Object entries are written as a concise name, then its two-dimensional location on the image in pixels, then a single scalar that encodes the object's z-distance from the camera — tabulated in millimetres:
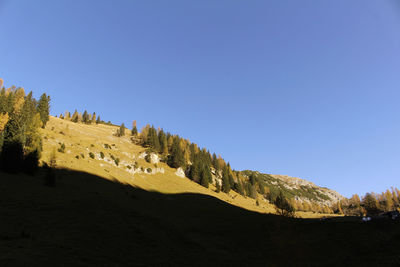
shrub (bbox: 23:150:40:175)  42659
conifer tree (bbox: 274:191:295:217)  28975
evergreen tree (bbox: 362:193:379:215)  136125
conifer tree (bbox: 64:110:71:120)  186400
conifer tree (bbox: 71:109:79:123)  163825
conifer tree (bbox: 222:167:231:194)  110888
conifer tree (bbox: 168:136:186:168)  110688
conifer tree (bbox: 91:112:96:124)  183112
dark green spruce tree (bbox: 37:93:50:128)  86138
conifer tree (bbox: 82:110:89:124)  167500
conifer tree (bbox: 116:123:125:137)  139175
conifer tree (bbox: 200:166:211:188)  102750
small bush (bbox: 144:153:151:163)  99812
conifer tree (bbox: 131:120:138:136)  155075
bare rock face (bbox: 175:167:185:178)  102438
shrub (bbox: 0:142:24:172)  40250
